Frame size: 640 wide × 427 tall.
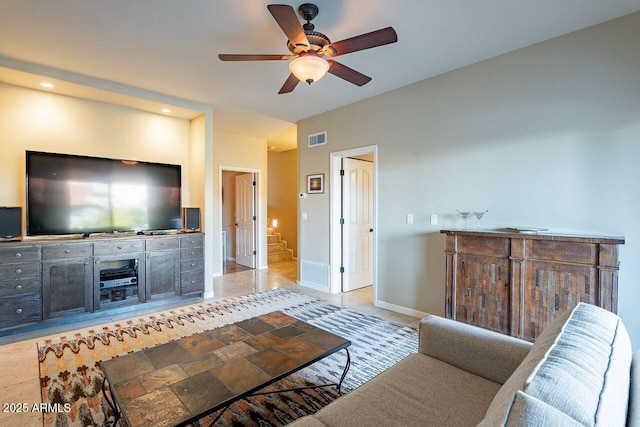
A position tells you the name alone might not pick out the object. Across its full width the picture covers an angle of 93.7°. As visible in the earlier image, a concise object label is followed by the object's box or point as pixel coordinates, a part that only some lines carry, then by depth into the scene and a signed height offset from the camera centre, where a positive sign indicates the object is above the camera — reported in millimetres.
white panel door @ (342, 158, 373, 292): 4804 -265
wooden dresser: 2246 -582
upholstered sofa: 712 -561
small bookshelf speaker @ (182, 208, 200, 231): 4355 -148
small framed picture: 4840 +410
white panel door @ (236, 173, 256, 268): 6602 -282
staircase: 7297 -1023
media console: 3064 -771
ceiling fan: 2011 +1161
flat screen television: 3432 +182
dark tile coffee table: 1310 -867
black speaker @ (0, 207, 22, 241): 3107 -145
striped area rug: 1888 -1279
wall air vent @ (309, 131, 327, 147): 4781 +1130
